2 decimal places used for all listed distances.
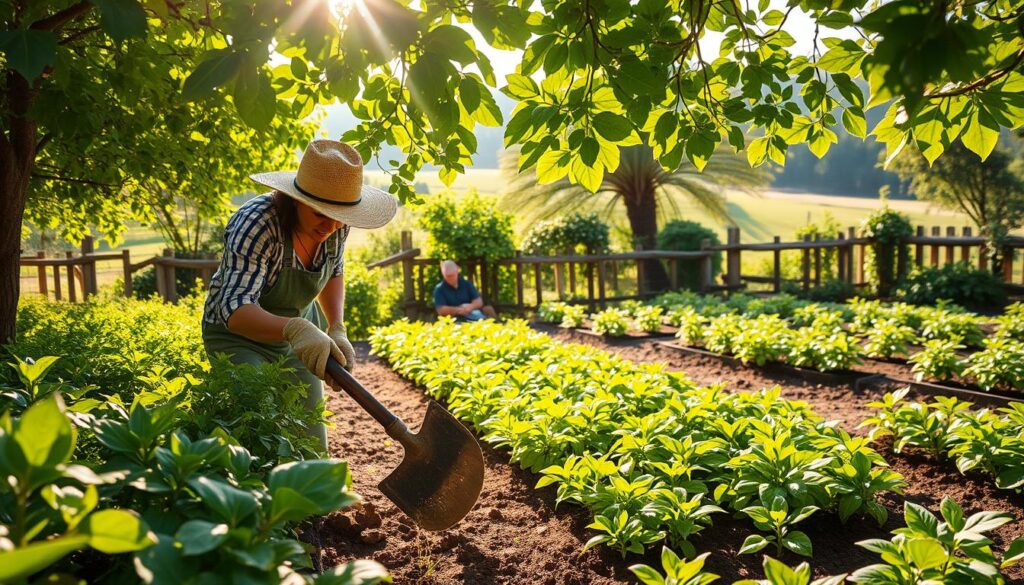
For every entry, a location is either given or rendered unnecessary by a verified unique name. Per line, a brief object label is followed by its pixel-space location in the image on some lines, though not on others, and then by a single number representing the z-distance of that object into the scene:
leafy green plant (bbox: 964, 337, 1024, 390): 4.35
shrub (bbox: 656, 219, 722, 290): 14.22
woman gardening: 2.55
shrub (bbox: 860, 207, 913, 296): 12.95
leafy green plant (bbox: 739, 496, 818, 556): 2.25
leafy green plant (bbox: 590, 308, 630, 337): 7.95
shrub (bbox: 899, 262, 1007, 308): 10.67
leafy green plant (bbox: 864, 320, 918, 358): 5.74
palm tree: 16.58
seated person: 8.95
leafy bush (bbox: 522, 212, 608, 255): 12.88
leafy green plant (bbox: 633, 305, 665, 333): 8.09
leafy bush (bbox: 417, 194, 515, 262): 10.28
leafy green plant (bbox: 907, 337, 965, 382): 4.75
